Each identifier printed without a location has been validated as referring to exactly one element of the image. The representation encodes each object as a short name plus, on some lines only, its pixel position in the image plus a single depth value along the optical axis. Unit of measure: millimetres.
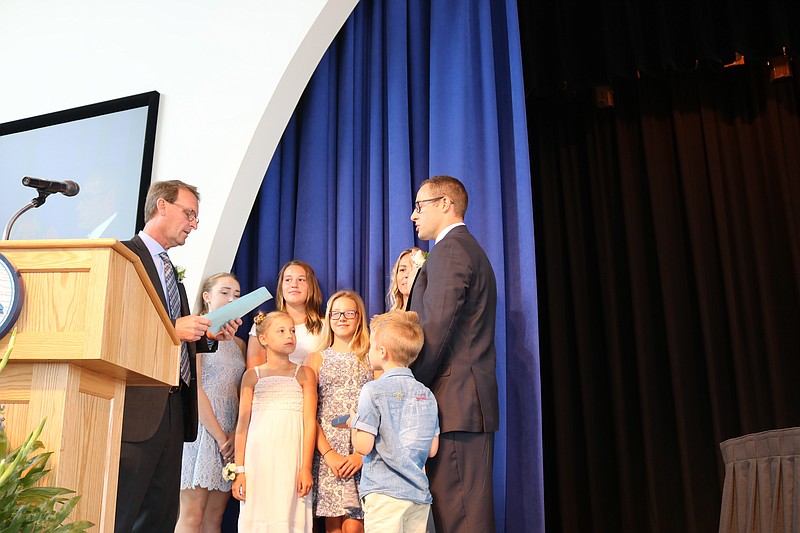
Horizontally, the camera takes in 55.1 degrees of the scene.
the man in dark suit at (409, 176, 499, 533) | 2742
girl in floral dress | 3396
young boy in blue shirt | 2656
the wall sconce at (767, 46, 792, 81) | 3936
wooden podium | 1482
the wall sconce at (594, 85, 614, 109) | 4234
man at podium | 2451
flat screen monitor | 4184
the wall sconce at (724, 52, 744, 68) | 3989
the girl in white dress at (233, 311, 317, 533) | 3348
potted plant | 1160
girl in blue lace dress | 3553
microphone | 2100
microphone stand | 2223
